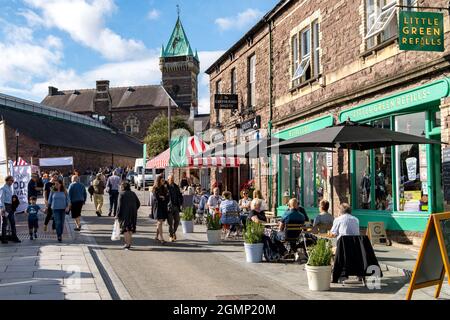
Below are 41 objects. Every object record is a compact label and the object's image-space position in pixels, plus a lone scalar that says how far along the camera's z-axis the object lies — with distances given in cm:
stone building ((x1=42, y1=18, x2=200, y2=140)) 9150
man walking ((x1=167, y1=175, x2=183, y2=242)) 1386
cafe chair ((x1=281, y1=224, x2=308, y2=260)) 1063
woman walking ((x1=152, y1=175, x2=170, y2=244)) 1342
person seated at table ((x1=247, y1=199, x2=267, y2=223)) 1259
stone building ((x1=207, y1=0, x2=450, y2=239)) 1123
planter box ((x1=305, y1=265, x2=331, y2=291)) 807
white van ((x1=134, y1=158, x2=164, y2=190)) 4347
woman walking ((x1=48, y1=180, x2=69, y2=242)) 1340
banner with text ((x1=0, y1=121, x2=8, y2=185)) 1338
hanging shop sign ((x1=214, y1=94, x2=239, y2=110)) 2319
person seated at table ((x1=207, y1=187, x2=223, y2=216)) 1603
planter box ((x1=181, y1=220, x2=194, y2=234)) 1581
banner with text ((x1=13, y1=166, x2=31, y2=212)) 1477
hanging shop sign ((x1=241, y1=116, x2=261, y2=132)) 2131
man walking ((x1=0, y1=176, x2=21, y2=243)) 1277
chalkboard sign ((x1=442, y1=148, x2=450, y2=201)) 994
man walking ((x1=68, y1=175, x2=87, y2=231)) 1566
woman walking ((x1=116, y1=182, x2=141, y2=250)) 1227
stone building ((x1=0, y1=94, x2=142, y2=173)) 5172
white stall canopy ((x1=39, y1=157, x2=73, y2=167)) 4434
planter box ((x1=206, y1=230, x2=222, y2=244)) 1338
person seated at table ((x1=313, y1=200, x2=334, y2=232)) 1073
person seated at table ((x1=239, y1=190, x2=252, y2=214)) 1566
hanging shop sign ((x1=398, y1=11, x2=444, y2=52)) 986
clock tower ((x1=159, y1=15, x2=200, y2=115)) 9581
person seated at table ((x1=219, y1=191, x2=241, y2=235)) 1394
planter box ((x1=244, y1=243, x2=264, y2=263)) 1065
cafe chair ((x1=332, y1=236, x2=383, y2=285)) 839
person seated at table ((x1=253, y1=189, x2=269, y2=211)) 1405
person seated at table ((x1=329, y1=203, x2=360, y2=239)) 890
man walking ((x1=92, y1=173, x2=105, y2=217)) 2028
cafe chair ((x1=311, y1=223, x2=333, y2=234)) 1069
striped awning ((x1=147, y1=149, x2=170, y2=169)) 2165
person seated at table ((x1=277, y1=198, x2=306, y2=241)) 1062
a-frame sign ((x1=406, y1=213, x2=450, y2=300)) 683
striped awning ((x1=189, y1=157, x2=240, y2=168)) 1891
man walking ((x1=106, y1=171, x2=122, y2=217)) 2016
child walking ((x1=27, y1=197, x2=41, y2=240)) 1355
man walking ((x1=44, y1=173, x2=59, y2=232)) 1394
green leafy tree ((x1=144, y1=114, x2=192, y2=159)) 5516
